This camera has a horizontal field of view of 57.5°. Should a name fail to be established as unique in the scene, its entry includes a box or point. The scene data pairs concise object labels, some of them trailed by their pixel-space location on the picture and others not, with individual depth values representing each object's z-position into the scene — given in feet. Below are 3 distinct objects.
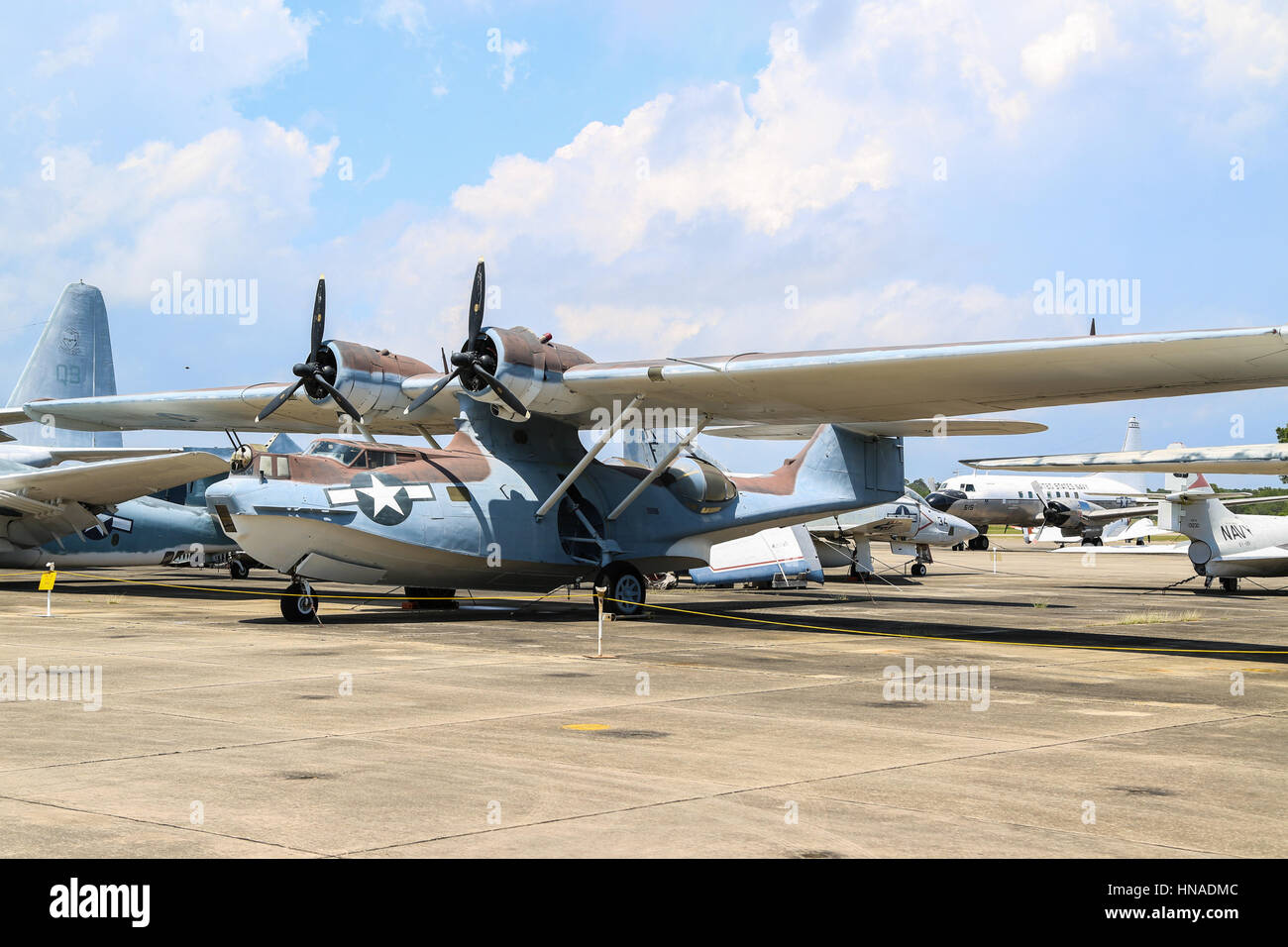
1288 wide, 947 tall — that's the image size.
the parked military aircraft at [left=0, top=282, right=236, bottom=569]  82.94
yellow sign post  60.01
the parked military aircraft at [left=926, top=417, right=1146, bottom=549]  215.10
